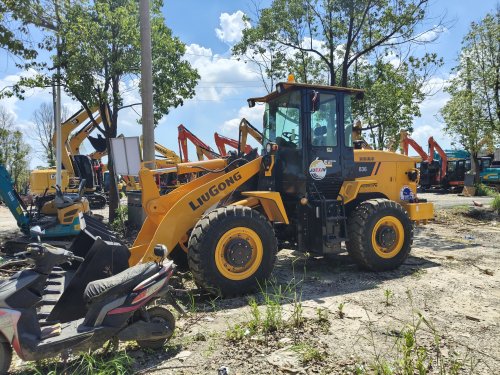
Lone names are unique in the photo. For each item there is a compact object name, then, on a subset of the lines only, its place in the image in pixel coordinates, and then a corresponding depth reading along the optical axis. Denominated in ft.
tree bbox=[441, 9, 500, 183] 56.54
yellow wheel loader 19.48
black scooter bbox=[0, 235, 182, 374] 11.39
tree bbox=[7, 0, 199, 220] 36.17
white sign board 28.63
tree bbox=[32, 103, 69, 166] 119.63
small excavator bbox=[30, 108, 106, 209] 57.00
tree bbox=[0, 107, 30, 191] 127.54
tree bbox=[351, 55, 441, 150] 40.11
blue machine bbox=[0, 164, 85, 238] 31.35
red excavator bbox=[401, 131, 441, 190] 99.76
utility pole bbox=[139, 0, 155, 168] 28.99
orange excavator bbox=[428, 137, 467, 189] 94.91
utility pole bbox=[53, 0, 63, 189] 38.56
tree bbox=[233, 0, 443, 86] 41.27
